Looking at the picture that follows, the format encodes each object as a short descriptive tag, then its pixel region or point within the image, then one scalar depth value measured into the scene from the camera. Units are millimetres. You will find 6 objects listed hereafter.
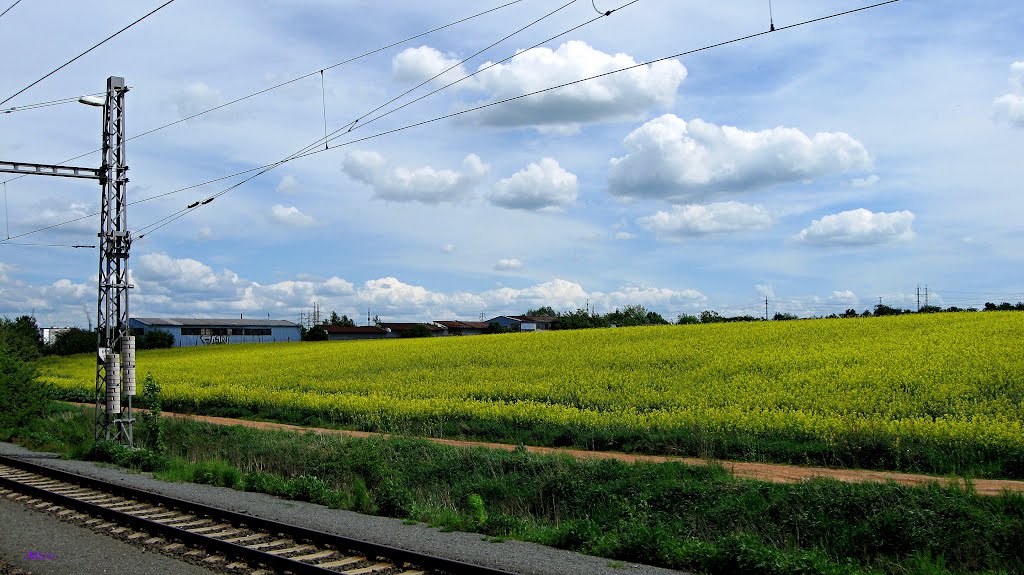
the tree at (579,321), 92625
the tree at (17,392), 25969
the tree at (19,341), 27756
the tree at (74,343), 97000
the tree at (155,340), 97688
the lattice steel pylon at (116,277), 19891
